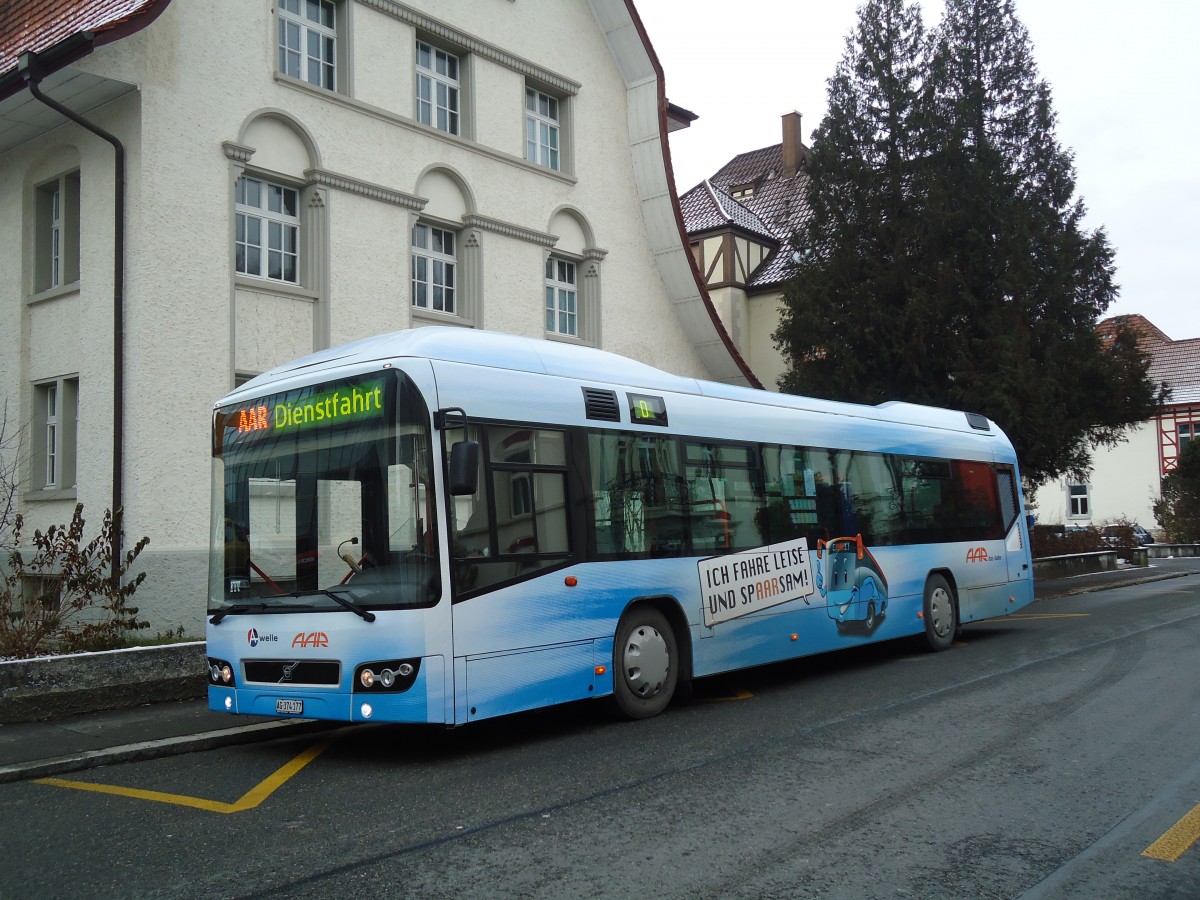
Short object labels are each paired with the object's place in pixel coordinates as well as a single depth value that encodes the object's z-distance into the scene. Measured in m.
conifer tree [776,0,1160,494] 20.81
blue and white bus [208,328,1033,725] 7.53
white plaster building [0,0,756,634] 13.43
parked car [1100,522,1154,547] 34.84
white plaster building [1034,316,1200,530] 55.78
